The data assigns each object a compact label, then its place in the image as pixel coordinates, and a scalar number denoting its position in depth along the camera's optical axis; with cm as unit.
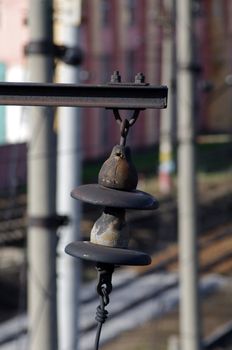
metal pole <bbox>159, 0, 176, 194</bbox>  6685
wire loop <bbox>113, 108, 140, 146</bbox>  809
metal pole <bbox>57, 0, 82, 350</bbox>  2109
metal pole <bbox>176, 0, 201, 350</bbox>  2584
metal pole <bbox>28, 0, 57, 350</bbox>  1722
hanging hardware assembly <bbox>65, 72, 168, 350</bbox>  818
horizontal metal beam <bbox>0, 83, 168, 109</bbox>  808
